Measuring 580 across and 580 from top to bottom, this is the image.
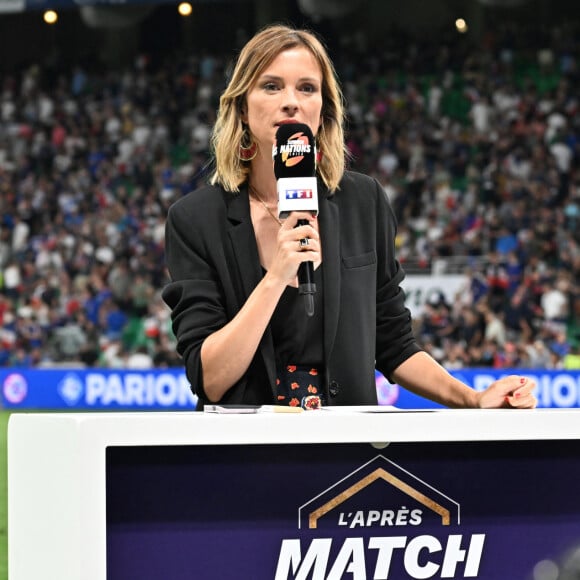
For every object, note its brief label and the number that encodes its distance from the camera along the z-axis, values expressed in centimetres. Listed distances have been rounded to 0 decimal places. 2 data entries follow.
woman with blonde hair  702
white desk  657
